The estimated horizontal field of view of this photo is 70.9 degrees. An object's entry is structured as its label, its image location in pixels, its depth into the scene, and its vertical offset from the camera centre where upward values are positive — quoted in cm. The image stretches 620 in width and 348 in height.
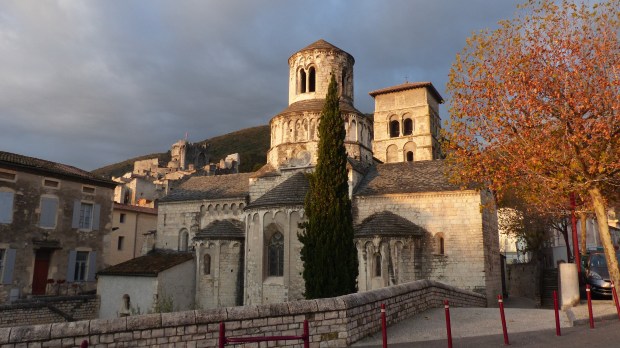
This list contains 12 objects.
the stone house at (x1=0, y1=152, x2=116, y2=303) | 2400 +132
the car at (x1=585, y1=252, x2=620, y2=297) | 1505 -91
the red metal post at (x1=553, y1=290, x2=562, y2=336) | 948 -157
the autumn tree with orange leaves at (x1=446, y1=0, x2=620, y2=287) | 1270 +413
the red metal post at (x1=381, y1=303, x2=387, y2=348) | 820 -155
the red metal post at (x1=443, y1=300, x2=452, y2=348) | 841 -159
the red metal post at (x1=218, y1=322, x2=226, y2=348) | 624 -127
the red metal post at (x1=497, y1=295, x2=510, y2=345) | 874 -161
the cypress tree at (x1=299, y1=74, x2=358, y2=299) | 1712 +99
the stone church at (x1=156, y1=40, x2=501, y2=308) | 2078 +168
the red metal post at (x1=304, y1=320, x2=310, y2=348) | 656 -132
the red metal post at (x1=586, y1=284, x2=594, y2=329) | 1027 -151
